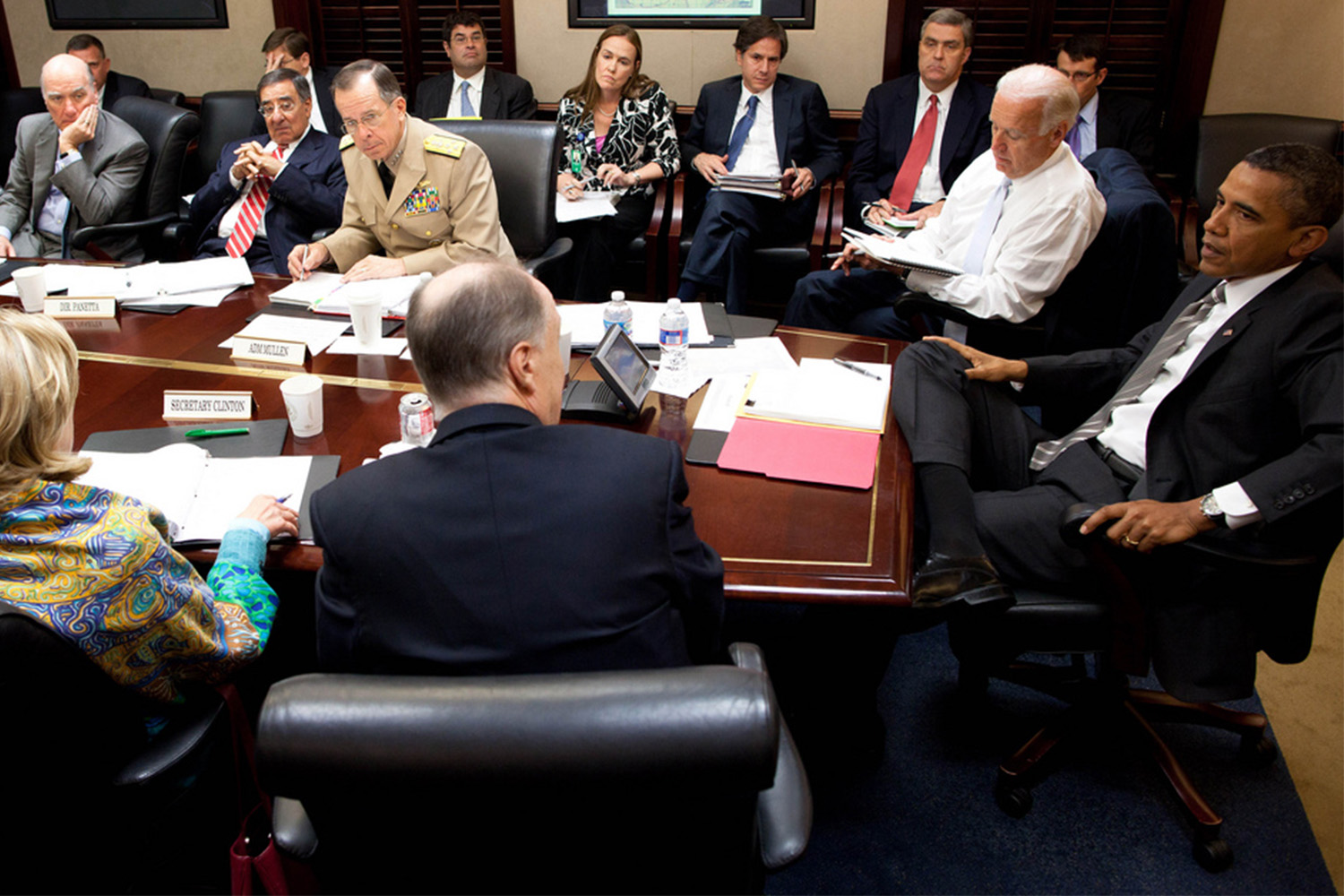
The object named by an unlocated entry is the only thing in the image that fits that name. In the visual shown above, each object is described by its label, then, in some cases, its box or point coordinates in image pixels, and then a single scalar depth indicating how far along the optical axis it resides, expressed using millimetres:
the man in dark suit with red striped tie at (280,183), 3197
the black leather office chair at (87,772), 1076
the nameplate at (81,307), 2469
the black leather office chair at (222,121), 4242
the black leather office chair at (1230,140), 3664
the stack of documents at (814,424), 1721
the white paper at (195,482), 1585
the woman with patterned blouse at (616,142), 3986
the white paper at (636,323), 2252
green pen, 1852
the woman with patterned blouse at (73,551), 1147
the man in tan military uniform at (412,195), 2807
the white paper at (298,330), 2289
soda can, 1763
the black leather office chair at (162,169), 3719
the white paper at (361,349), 2258
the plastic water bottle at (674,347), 2045
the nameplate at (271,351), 2197
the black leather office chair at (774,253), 3811
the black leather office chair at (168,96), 4918
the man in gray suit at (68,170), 3488
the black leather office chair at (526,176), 3049
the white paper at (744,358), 2113
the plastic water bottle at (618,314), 2229
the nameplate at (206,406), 1931
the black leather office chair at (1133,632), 1561
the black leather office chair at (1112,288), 2477
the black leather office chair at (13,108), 4863
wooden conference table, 1456
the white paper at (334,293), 2490
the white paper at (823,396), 1890
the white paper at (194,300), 2543
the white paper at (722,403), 1875
